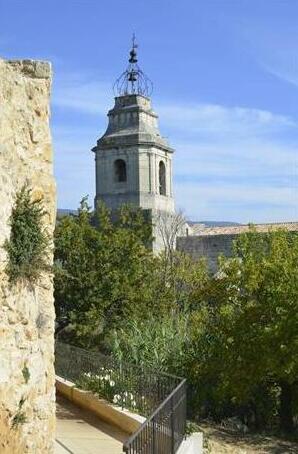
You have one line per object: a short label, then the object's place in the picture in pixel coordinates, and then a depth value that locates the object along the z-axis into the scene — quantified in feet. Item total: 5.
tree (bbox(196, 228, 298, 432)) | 41.11
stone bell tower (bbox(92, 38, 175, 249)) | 134.41
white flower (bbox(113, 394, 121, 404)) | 31.83
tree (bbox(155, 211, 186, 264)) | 126.11
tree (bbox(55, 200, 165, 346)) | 58.65
